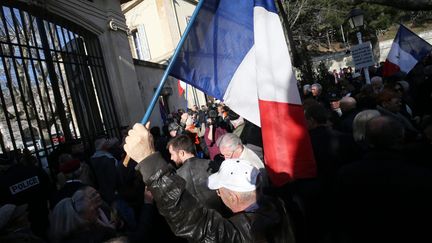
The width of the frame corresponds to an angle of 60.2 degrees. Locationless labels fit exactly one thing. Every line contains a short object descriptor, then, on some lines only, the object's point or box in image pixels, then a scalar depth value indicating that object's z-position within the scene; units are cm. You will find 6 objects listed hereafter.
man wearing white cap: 169
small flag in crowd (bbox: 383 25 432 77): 738
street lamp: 915
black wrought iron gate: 582
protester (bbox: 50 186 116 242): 219
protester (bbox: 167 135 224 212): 294
